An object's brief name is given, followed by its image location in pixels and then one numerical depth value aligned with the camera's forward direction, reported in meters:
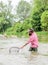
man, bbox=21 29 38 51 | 6.85
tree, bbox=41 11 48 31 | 21.66
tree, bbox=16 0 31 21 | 43.30
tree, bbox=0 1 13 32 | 36.64
